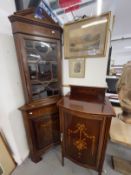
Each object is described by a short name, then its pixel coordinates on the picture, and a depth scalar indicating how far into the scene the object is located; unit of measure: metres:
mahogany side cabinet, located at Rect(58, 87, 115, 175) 0.92
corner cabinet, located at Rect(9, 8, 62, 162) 1.00
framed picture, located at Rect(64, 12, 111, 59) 1.05
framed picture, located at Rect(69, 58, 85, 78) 1.25
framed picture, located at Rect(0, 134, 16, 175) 1.18
